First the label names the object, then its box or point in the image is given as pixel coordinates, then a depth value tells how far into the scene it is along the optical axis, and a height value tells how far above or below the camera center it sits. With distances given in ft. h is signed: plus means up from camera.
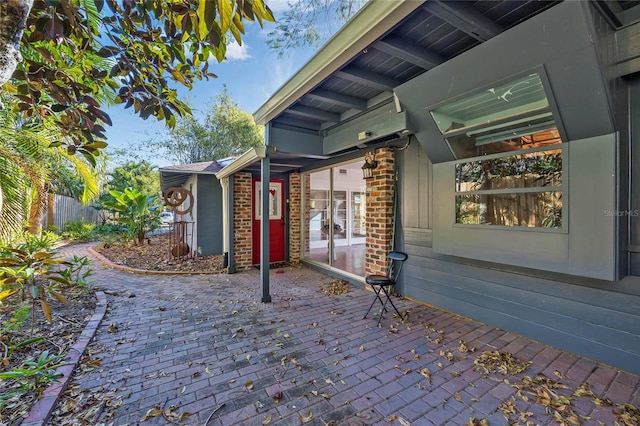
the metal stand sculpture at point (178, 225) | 24.06 -1.10
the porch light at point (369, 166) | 15.23 +2.68
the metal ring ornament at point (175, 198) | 24.09 +1.38
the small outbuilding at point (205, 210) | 26.68 +0.27
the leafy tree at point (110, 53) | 4.76 +4.03
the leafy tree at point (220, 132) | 56.08 +17.11
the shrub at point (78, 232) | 35.29 -2.53
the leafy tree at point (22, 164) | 12.67 +2.49
